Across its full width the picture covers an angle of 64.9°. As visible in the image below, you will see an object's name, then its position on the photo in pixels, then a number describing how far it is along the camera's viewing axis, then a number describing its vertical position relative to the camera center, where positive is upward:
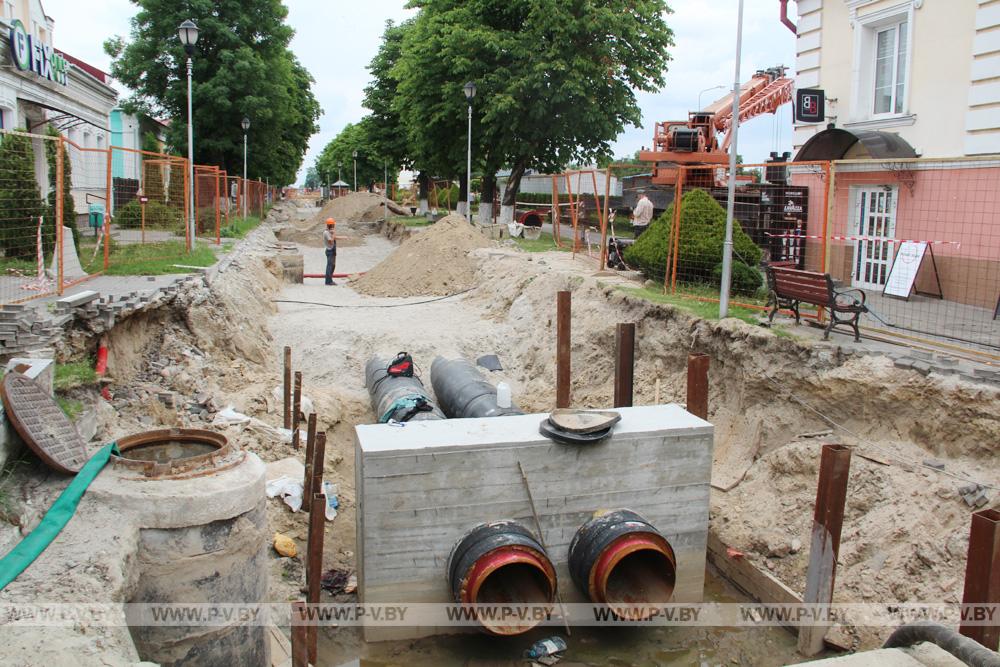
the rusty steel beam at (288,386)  11.06 -2.18
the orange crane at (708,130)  21.61 +3.35
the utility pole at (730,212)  9.98 +0.44
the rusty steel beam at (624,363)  10.73 -1.64
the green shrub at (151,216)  17.02 +0.30
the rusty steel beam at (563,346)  11.95 -1.62
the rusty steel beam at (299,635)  5.68 -2.90
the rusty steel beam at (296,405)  10.43 -2.31
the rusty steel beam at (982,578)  5.57 -2.35
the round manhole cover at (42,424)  5.39 -1.41
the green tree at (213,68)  31.12 +6.56
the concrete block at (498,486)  7.24 -2.36
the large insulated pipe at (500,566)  6.94 -2.92
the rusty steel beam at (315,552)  6.34 -2.64
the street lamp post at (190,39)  15.70 +3.83
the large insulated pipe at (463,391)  11.04 -2.29
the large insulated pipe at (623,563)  7.29 -3.07
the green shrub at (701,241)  12.87 +0.05
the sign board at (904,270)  11.07 -0.29
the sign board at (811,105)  14.59 +2.63
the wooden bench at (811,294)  9.52 -0.59
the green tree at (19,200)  10.70 +0.37
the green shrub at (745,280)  12.37 -0.54
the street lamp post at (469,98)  22.58 +4.07
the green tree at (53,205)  11.87 +0.37
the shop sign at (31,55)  17.03 +3.97
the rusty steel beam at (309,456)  9.03 -2.54
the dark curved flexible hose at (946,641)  3.93 -2.07
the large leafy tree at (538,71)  22.70 +5.17
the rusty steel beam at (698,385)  9.17 -1.65
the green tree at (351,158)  46.09 +8.14
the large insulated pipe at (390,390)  10.72 -2.33
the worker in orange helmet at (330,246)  21.28 -0.31
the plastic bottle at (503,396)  10.78 -2.14
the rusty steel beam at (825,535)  6.89 -2.57
